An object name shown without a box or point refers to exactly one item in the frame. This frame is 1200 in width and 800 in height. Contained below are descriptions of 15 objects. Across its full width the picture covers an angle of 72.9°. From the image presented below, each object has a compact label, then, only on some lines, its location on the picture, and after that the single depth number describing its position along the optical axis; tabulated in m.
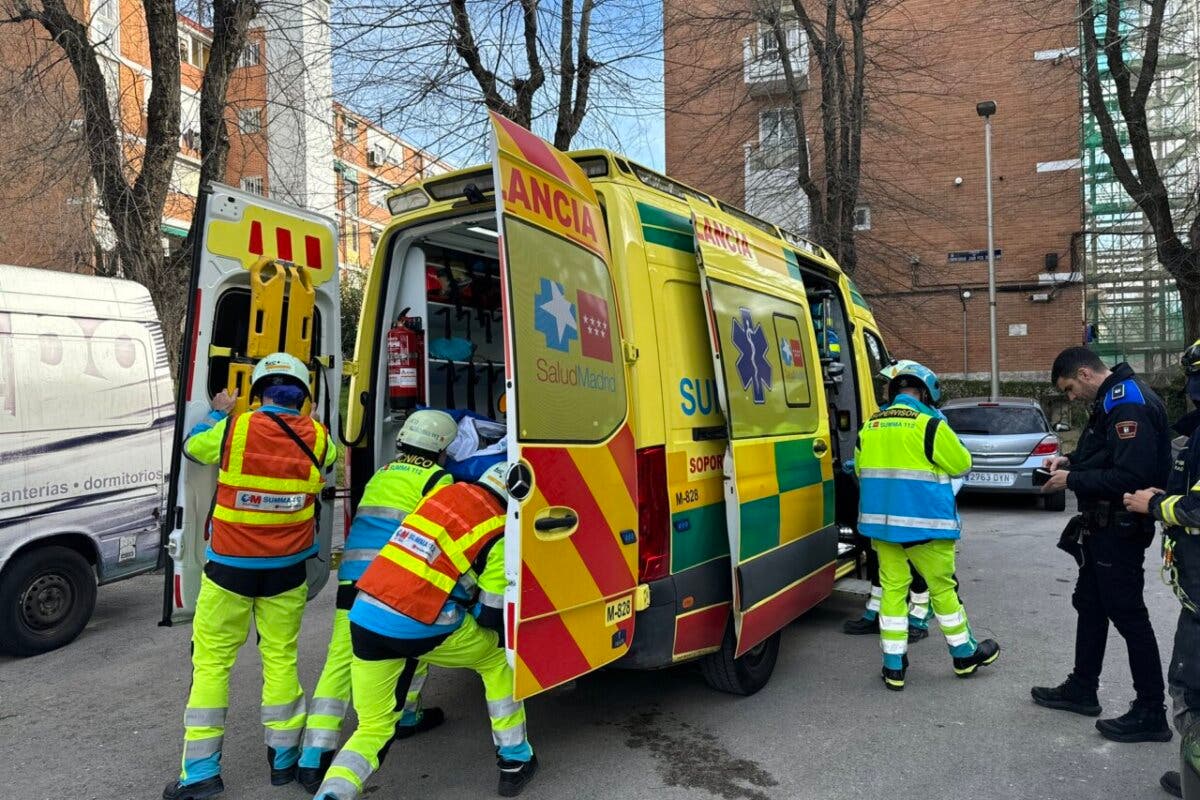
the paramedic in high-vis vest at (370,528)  3.29
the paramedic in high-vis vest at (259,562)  3.22
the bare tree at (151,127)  8.12
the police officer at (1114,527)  3.56
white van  5.24
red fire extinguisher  4.23
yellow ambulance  2.81
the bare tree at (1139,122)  11.98
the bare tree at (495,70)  8.77
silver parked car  9.96
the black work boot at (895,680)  4.28
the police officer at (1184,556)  2.90
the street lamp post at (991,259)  15.03
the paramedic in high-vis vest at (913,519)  4.29
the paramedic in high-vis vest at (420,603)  2.81
